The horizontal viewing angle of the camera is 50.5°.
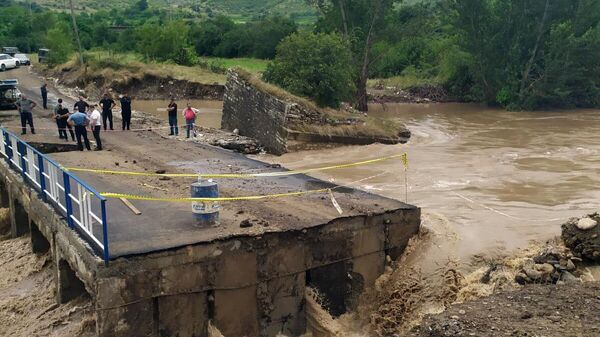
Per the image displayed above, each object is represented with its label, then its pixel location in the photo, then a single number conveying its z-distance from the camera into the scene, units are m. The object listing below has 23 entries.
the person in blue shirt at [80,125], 16.88
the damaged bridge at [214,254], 8.67
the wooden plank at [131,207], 10.81
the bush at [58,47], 53.66
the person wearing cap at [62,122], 19.35
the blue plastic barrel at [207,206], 9.94
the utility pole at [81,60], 43.92
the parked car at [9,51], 59.14
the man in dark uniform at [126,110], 21.97
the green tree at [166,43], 51.62
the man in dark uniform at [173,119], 21.95
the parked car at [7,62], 51.09
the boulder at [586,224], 11.68
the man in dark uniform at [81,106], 18.23
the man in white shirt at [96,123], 17.45
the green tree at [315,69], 24.75
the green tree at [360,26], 36.41
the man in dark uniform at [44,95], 28.88
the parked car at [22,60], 56.00
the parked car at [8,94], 26.14
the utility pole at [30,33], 71.81
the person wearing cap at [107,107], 21.09
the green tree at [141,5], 133.71
